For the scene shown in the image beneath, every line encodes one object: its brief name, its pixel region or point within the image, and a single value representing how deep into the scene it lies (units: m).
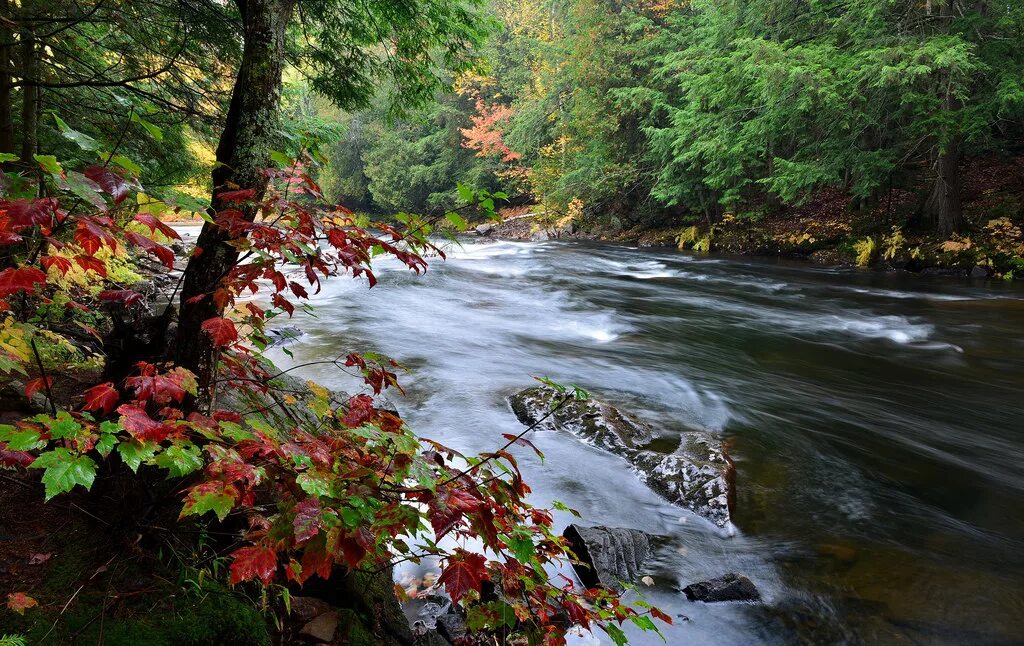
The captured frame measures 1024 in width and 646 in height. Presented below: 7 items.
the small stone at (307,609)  2.04
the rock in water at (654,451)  4.23
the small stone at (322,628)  1.99
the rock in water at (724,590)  3.35
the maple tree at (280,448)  1.42
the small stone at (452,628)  2.65
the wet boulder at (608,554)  3.38
